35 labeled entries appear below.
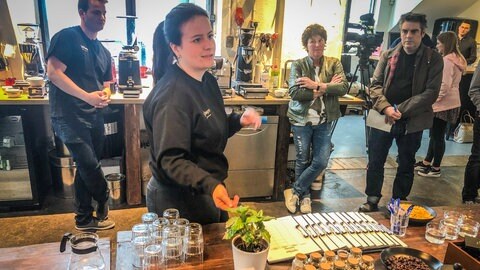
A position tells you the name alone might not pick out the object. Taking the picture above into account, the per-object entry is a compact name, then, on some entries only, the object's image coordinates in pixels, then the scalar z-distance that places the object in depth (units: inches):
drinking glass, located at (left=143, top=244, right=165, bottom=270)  47.1
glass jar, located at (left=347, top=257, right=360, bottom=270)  45.3
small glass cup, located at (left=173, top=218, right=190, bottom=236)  49.0
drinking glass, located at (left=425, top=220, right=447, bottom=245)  57.4
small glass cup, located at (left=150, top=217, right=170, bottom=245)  48.3
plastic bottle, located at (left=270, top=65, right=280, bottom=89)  146.8
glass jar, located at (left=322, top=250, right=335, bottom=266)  46.5
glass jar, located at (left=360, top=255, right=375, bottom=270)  45.7
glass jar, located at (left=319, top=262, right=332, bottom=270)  44.5
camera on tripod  168.9
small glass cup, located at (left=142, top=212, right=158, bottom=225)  50.0
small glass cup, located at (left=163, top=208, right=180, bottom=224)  51.5
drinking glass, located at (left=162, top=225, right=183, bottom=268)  47.9
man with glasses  107.1
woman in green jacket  110.3
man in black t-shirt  90.5
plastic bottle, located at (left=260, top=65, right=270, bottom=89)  138.3
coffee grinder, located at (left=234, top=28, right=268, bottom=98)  130.7
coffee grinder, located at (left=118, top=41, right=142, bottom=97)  117.6
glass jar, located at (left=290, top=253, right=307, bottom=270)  46.0
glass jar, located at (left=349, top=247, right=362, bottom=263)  47.3
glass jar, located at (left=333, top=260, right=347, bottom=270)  44.6
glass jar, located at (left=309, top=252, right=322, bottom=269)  46.6
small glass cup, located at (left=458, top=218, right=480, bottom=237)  60.3
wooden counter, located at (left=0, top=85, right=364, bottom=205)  112.3
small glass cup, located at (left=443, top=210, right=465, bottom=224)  61.9
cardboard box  46.1
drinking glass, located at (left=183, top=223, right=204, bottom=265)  48.6
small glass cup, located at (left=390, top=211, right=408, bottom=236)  59.5
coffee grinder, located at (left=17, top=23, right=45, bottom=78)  124.3
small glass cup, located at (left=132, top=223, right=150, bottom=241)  49.1
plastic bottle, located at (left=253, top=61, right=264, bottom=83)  141.3
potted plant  43.6
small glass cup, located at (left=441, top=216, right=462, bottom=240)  58.9
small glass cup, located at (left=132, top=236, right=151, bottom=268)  47.8
